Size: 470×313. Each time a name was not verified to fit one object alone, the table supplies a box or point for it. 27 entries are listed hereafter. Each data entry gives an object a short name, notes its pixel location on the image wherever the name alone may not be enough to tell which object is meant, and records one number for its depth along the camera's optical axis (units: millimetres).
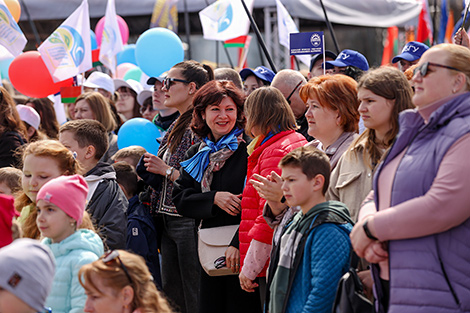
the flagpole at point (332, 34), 14013
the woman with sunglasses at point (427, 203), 4806
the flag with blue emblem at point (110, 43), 15980
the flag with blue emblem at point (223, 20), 15289
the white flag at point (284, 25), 14457
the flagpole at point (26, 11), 22083
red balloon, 13851
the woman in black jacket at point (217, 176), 7898
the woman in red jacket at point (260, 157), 7013
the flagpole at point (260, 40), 11601
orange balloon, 14979
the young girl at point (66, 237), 6065
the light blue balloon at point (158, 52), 13907
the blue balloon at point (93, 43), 17743
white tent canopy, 23794
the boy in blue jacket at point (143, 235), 8907
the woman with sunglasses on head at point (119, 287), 5268
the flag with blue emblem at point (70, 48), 12877
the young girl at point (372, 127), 6083
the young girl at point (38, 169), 7229
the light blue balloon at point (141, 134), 11544
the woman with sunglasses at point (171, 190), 8999
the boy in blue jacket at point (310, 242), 5663
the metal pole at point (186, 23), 21537
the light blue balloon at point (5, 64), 18834
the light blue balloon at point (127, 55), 19605
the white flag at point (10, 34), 12207
